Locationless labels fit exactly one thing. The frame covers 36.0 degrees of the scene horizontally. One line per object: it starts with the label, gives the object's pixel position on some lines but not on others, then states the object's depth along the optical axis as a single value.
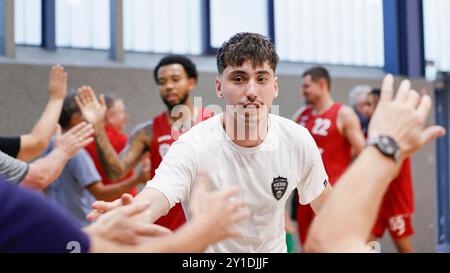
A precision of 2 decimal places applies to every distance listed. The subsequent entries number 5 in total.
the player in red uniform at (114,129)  6.70
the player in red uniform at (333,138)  7.16
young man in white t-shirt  3.22
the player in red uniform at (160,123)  5.52
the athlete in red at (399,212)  7.59
